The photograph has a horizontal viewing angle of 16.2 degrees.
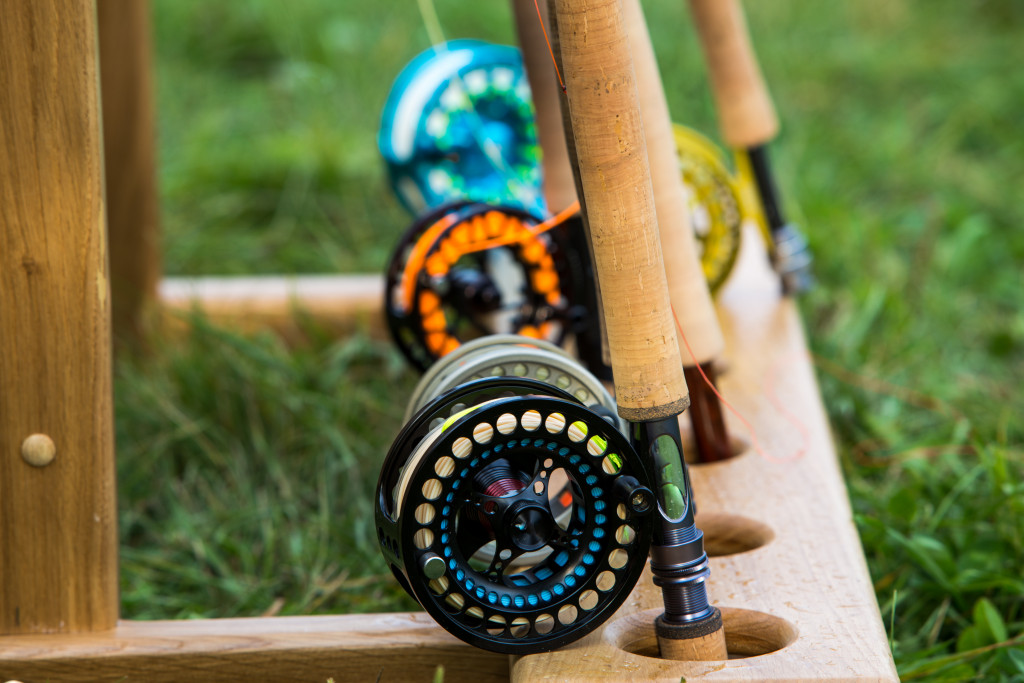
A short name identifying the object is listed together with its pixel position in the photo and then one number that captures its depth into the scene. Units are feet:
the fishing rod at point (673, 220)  4.70
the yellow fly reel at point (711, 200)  5.39
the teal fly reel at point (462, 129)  5.61
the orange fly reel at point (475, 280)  5.15
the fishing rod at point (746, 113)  5.41
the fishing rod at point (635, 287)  4.41
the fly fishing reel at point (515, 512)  4.47
